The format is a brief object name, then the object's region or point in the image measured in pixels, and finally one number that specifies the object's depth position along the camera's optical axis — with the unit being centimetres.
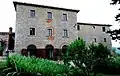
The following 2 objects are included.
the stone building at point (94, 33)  4275
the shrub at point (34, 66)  889
